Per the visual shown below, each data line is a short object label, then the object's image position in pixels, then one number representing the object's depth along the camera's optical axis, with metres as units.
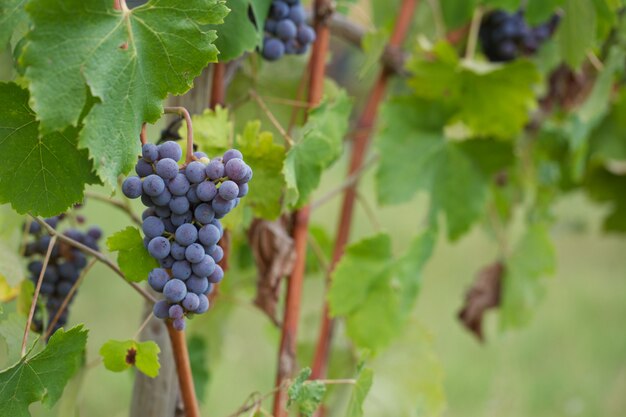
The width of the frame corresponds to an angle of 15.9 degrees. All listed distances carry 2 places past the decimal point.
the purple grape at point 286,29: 1.80
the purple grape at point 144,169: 1.59
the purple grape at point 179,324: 1.61
